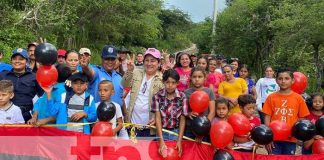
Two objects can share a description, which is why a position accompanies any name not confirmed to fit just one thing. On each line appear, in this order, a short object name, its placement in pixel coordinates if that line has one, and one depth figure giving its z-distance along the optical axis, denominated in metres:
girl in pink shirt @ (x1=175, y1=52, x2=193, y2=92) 6.94
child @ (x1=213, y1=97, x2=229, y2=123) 5.91
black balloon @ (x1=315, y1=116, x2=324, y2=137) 5.35
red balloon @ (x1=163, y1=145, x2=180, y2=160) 5.24
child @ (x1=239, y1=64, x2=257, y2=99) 9.55
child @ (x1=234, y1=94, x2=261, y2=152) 6.51
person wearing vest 5.85
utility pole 32.49
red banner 5.19
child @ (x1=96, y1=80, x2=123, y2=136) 5.57
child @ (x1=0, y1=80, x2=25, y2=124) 5.36
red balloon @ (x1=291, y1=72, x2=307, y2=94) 6.41
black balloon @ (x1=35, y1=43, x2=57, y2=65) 4.93
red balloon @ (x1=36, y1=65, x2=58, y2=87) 4.98
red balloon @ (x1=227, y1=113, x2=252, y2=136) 5.24
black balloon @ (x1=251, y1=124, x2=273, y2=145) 5.13
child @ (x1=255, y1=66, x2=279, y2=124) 9.66
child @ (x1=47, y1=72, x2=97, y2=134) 5.30
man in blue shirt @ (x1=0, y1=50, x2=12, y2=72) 6.33
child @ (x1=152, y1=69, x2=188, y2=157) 5.42
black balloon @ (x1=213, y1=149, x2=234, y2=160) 5.10
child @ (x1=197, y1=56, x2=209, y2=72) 8.05
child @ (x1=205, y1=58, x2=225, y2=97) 7.69
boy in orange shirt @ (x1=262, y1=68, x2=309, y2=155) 5.70
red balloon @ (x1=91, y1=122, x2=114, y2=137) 5.02
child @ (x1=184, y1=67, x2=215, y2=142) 5.70
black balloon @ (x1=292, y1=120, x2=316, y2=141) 5.25
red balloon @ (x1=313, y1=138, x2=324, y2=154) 5.33
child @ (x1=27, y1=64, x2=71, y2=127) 5.24
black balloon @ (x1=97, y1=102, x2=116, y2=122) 5.10
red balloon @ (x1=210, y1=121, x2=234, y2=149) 5.04
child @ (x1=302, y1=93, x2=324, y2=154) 6.30
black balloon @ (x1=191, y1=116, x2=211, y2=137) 5.16
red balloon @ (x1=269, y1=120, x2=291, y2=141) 5.32
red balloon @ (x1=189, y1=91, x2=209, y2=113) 5.34
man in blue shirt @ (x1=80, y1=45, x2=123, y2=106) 5.96
